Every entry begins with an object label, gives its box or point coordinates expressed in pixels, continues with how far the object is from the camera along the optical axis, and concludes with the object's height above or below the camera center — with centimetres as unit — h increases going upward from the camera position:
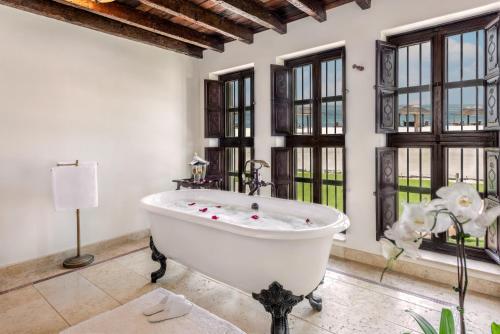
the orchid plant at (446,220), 71 -15
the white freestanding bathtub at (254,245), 189 -59
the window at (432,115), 259 +40
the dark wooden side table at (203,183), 381 -28
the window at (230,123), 420 +55
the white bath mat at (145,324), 195 -109
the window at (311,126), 337 +40
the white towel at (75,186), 303 -24
